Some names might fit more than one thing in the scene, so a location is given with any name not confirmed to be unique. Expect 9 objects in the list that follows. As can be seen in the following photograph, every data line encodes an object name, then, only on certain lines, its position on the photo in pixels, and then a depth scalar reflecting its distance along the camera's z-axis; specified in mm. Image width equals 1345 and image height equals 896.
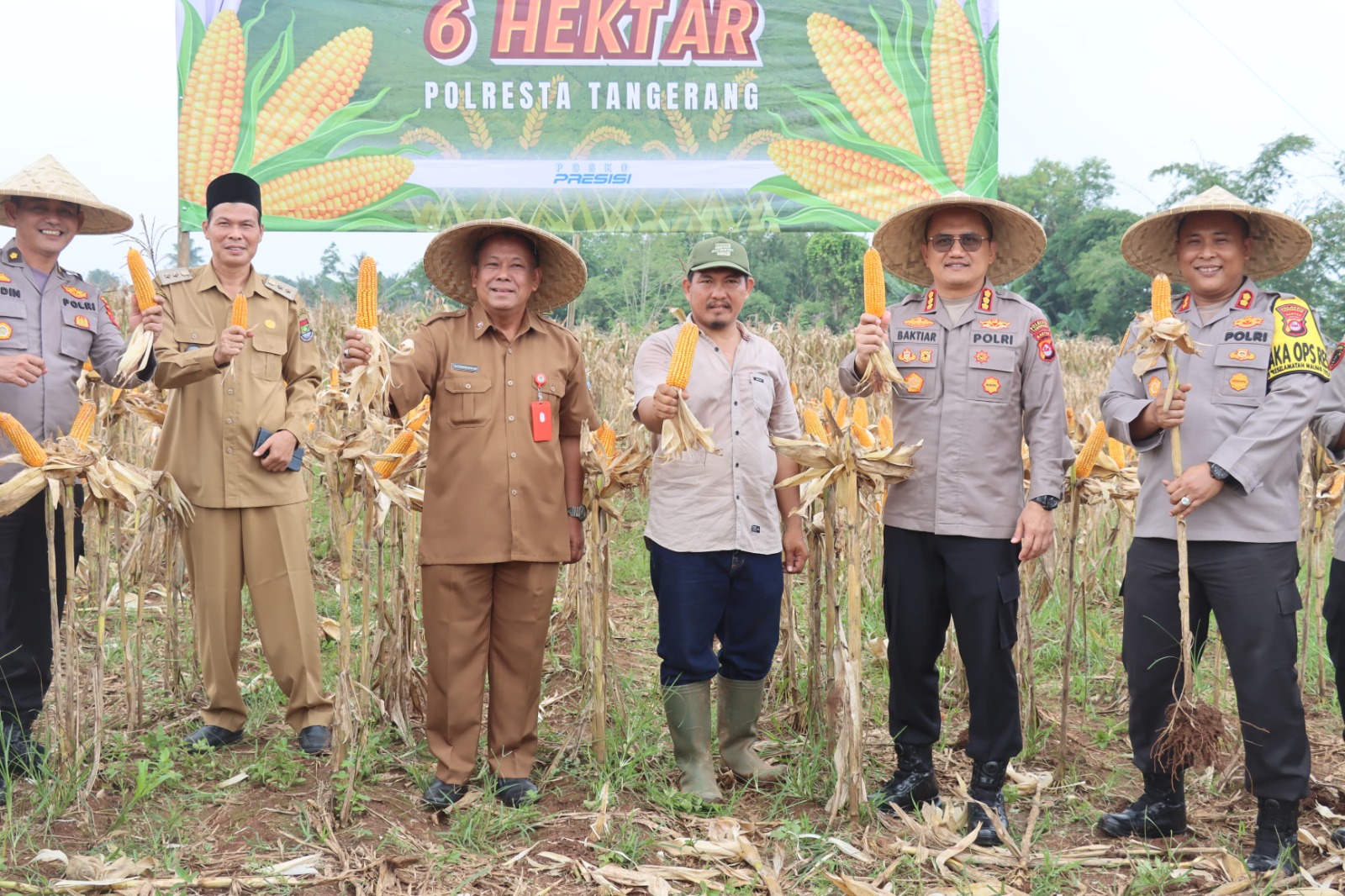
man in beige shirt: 3645
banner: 9594
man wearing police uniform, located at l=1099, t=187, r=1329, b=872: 3197
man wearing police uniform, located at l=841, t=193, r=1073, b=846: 3418
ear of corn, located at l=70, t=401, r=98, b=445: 3434
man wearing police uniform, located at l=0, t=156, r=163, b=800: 3688
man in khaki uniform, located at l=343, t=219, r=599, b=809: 3555
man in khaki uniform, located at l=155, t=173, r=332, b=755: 3988
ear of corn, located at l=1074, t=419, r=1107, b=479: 3775
